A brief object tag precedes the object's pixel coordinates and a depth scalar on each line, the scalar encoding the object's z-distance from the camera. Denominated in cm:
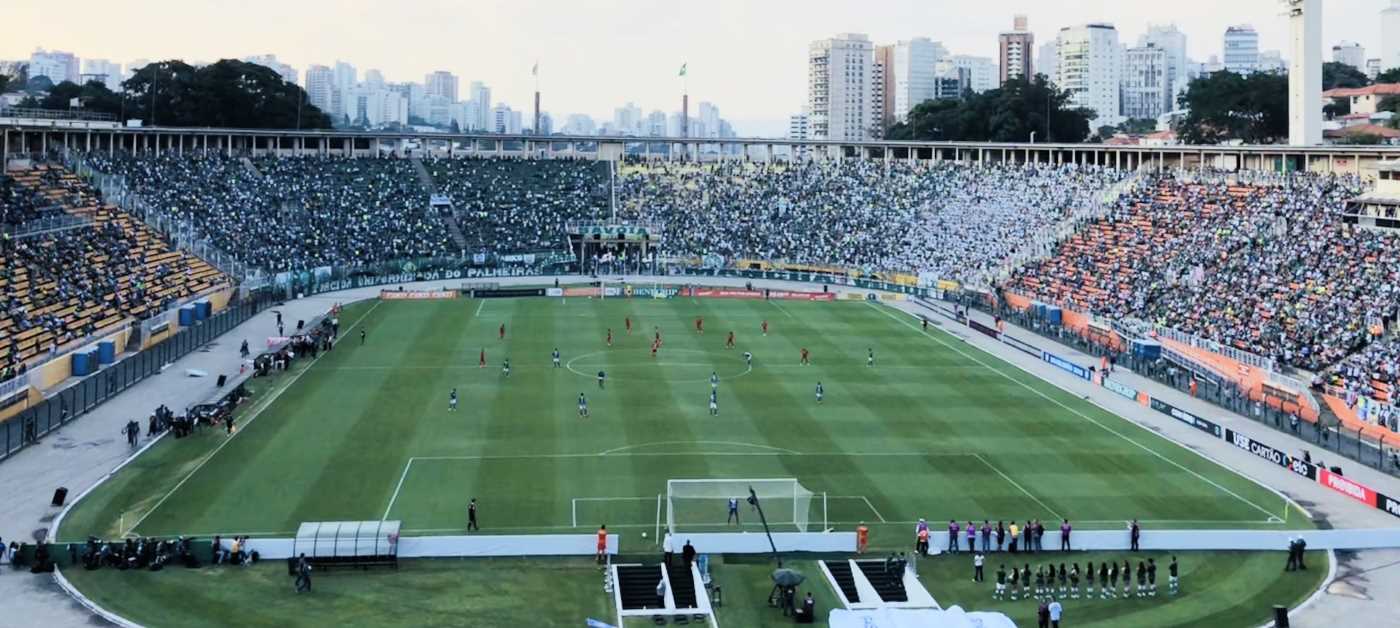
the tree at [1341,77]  17388
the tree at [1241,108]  11431
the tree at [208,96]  12181
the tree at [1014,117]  13312
